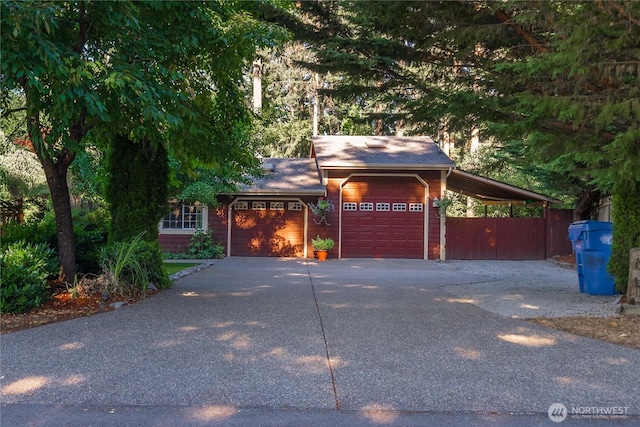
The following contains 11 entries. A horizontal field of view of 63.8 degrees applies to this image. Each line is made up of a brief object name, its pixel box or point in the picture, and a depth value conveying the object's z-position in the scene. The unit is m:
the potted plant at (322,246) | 17.52
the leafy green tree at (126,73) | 5.58
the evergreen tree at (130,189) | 9.23
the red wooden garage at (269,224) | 18.48
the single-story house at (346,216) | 18.33
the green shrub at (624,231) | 8.30
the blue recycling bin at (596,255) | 9.23
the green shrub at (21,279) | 6.68
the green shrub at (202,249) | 17.36
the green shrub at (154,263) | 8.79
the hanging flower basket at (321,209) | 17.70
